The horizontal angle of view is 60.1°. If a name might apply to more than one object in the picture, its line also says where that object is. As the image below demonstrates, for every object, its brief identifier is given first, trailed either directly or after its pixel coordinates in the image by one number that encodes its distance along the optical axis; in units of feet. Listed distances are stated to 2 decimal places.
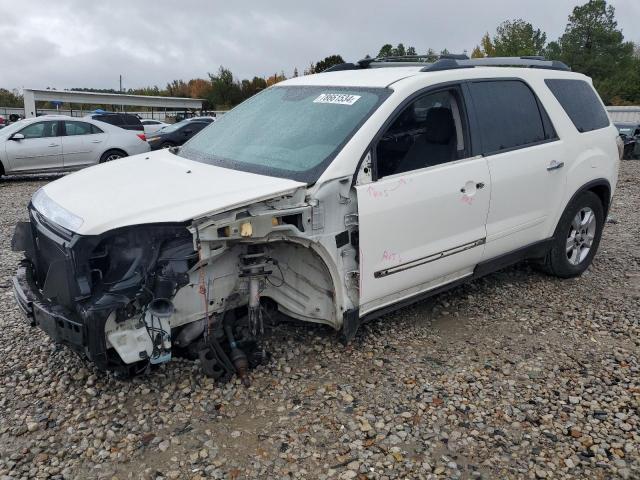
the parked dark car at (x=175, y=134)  62.92
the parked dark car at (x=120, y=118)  66.18
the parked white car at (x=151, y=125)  85.89
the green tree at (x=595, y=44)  139.74
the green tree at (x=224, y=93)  179.01
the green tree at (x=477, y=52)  144.22
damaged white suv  9.50
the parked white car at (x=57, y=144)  39.88
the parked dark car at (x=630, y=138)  55.57
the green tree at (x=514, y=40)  131.13
